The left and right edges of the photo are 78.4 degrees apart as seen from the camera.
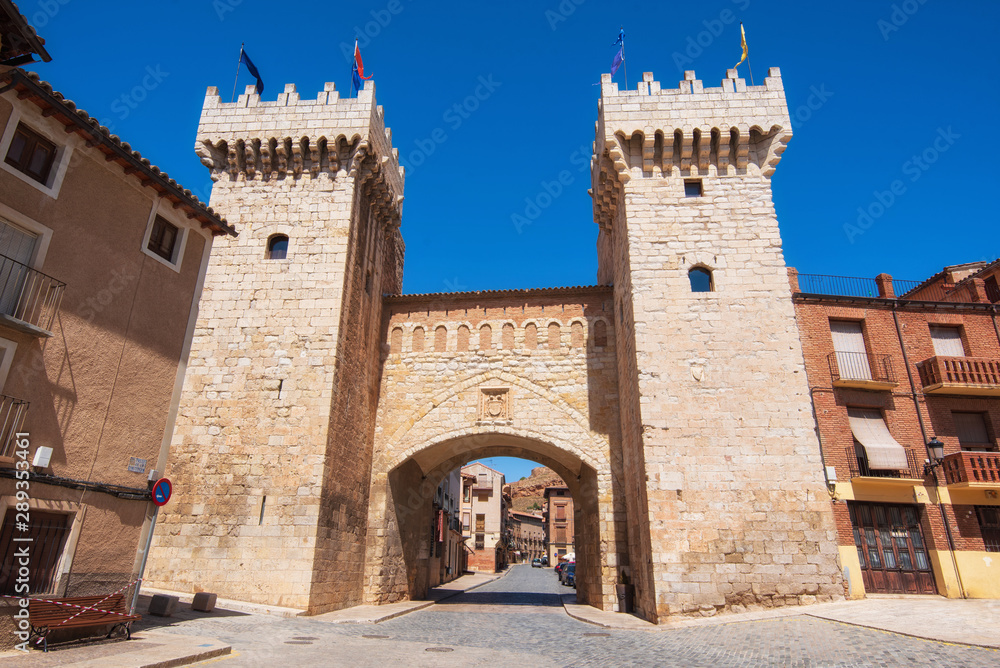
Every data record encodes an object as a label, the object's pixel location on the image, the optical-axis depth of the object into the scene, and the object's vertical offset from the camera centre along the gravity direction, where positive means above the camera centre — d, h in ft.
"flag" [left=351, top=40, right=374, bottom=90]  61.62 +45.77
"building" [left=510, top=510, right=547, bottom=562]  238.27 +7.15
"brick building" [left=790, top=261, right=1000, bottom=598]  46.44 +9.72
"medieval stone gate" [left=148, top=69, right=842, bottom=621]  45.27 +14.48
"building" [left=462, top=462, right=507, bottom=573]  163.73 +9.03
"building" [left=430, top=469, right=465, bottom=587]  94.48 +2.92
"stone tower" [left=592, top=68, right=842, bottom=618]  43.50 +14.91
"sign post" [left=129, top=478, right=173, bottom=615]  30.53 +2.64
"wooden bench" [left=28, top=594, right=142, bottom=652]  25.61 -2.83
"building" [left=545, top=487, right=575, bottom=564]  202.69 +9.16
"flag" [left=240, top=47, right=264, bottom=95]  61.02 +45.11
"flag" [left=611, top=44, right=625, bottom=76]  61.04 +46.39
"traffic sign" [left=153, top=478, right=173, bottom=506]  30.58 +2.68
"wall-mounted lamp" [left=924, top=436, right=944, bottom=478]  48.67 +7.77
